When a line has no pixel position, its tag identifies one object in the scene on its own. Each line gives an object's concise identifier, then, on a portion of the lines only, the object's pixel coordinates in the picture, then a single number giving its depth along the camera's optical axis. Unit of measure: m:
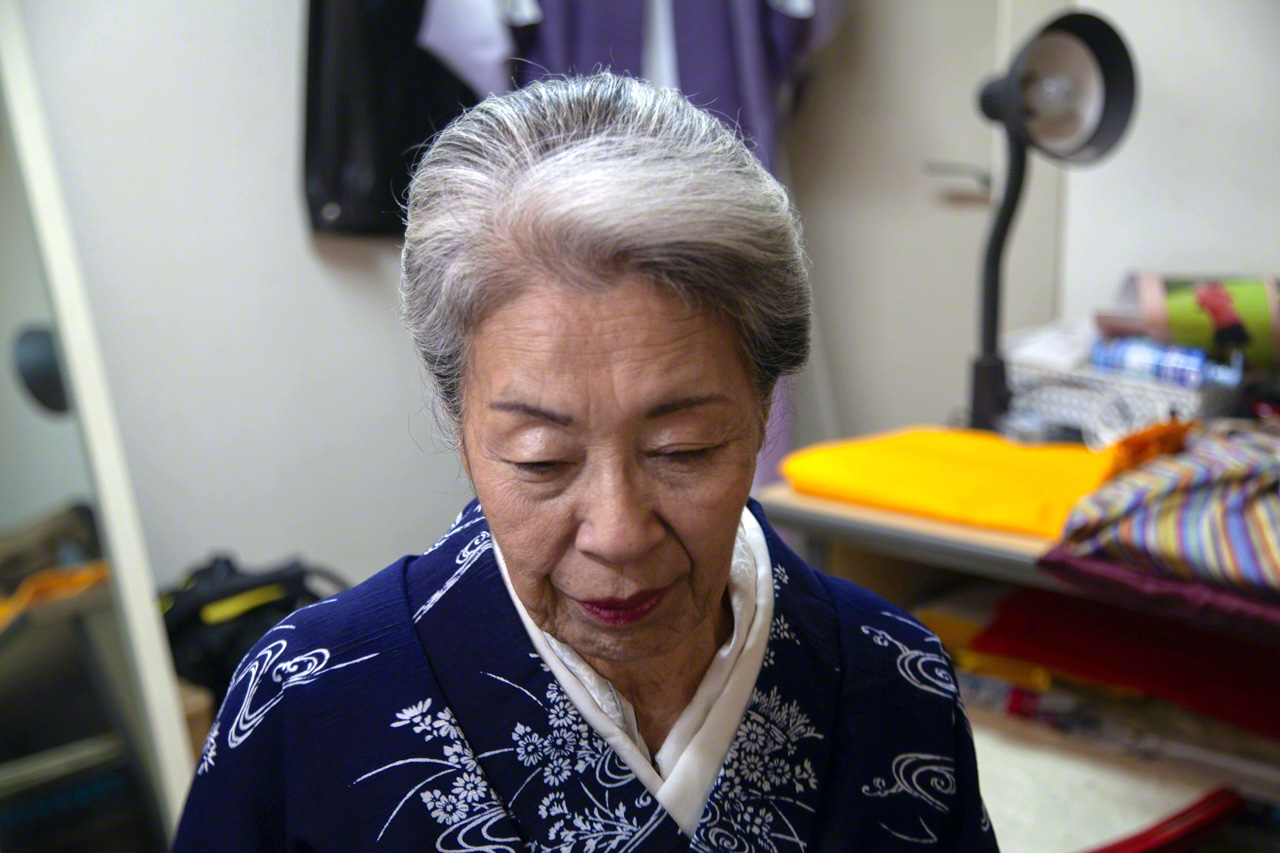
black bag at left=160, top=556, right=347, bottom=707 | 1.32
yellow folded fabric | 1.21
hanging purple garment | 1.75
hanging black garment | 1.68
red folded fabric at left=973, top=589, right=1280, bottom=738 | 1.18
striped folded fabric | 0.98
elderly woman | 0.55
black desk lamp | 1.51
